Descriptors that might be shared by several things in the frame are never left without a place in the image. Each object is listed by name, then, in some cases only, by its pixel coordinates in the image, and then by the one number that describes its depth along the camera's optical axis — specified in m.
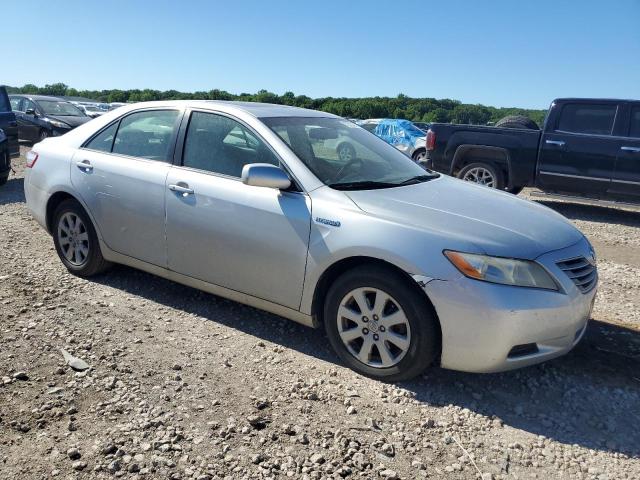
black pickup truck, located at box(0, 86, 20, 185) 9.42
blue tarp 18.16
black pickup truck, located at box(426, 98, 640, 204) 8.62
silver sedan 3.04
